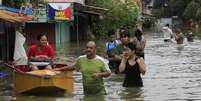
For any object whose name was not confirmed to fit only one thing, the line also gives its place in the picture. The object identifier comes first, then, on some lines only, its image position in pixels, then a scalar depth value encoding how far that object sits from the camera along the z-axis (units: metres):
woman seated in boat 15.84
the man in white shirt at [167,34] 48.37
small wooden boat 14.58
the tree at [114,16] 54.06
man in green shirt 12.95
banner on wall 43.47
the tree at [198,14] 100.97
